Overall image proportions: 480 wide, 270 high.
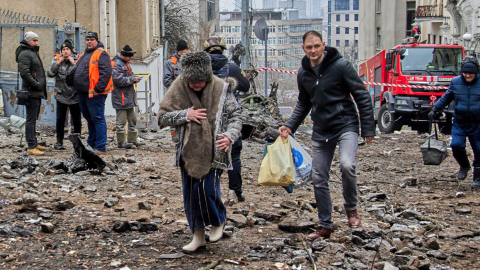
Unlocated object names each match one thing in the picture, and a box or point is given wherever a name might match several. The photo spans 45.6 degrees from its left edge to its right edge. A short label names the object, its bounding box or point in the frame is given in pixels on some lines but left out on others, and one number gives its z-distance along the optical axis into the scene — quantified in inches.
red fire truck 647.8
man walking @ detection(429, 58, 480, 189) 307.6
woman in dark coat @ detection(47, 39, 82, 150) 372.5
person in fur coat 167.8
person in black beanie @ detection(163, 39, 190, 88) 324.8
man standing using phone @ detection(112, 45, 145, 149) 396.2
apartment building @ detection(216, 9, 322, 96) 4126.2
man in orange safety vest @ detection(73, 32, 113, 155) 358.3
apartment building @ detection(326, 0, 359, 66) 4995.1
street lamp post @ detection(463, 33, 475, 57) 864.7
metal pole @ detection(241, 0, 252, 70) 737.0
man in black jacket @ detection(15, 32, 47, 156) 344.5
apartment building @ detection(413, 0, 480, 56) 951.6
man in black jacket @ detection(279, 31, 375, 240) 189.2
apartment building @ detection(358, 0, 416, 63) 1745.8
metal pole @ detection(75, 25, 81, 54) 517.7
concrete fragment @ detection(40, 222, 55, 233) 193.6
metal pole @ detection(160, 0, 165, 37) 1096.5
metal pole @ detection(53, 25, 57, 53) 490.1
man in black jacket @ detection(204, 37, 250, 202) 243.4
